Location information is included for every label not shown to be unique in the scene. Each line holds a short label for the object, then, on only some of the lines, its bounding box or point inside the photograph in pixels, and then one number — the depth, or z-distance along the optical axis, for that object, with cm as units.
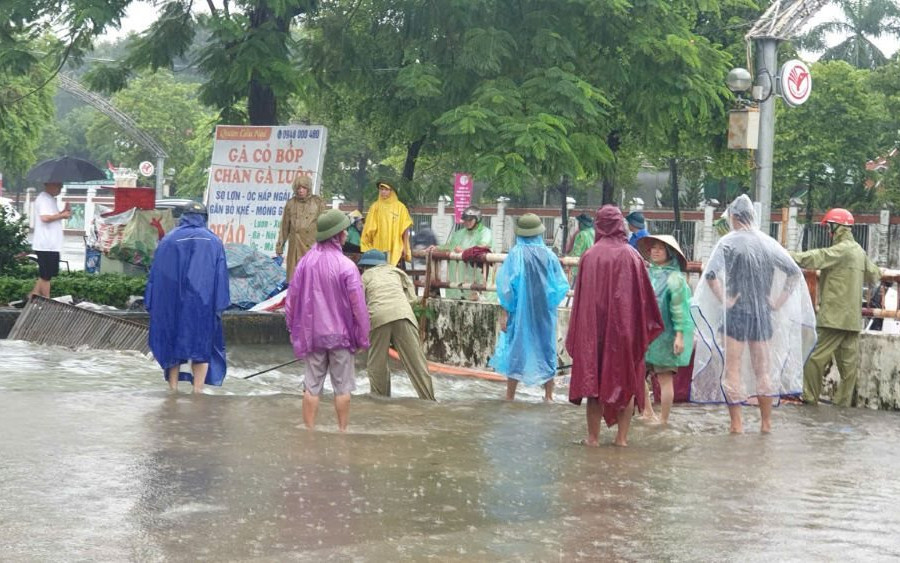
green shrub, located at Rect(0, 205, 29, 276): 1836
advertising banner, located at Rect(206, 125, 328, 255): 1853
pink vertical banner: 3678
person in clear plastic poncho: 1023
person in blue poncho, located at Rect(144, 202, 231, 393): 1121
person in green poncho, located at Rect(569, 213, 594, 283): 1861
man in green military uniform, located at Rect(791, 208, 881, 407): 1220
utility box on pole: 1762
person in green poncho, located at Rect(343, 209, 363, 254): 1716
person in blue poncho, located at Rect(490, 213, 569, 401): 1216
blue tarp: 1755
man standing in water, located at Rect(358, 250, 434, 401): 1109
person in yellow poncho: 1664
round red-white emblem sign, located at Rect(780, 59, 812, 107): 1838
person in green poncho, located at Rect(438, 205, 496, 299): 1744
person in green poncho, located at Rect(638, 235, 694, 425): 1046
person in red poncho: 919
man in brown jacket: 1667
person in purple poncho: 927
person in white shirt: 1570
